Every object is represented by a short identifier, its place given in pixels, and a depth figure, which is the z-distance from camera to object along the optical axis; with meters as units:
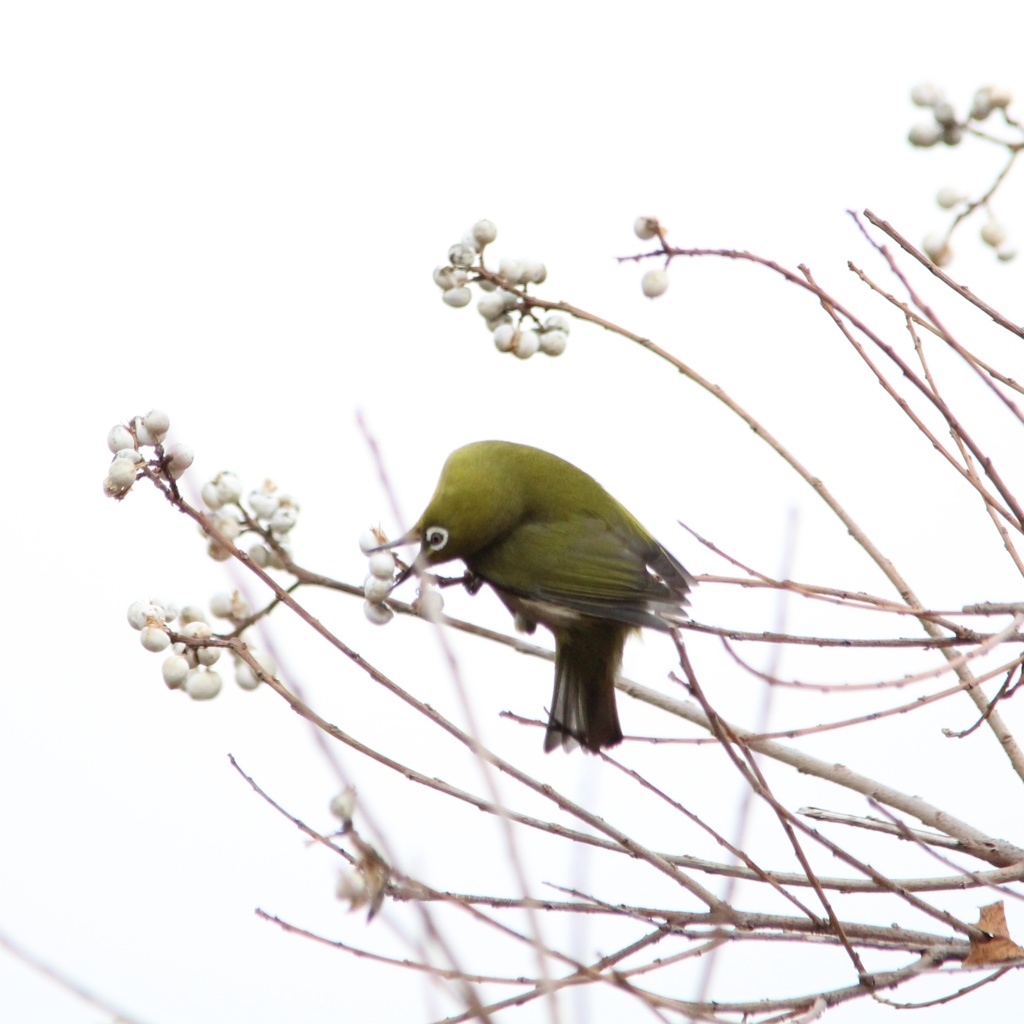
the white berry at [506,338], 4.52
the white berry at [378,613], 4.60
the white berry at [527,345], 4.54
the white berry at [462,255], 4.42
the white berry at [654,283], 4.12
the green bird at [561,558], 6.24
